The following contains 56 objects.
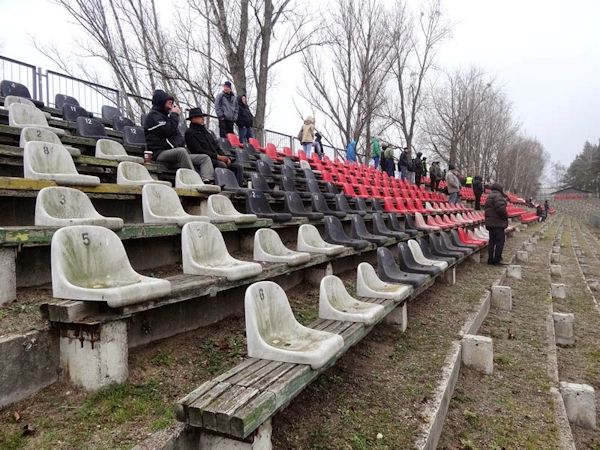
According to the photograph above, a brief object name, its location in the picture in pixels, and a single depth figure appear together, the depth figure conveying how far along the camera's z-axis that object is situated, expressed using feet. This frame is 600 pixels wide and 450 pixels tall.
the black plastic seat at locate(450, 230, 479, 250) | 26.94
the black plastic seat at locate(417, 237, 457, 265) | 20.62
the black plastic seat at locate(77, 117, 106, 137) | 20.57
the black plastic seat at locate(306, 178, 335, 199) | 26.43
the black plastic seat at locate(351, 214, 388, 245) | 19.70
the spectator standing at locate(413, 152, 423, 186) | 58.95
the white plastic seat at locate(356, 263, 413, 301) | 12.71
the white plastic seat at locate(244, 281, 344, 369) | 7.63
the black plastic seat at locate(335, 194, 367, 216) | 24.43
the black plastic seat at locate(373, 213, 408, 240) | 21.99
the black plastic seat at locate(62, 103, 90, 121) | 24.29
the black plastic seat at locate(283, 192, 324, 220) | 19.74
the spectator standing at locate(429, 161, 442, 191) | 60.90
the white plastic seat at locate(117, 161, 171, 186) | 14.24
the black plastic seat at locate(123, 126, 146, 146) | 21.79
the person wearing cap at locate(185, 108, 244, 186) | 20.98
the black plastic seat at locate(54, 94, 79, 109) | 28.04
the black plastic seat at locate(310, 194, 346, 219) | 22.18
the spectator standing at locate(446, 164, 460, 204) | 51.96
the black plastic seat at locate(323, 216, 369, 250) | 17.61
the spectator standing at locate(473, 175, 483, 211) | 59.21
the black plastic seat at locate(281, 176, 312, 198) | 24.54
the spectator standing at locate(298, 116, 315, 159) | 46.19
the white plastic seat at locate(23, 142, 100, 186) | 11.28
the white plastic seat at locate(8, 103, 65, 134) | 18.07
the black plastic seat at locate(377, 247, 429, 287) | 14.90
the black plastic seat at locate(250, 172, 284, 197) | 20.99
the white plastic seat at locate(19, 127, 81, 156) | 14.44
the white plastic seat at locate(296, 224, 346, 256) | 15.25
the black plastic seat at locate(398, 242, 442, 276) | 16.88
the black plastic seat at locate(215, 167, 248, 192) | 18.93
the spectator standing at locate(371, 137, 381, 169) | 57.57
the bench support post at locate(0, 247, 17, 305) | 7.61
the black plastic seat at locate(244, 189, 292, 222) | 17.14
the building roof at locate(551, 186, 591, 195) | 261.52
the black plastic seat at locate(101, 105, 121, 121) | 29.12
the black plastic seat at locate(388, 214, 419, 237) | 24.60
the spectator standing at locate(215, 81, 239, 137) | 32.27
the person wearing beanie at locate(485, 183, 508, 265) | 29.08
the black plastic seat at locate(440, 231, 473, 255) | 24.44
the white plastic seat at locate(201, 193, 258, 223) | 14.41
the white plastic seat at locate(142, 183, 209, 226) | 12.04
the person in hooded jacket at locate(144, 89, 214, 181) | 18.95
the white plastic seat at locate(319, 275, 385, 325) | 10.41
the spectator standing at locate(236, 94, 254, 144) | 34.68
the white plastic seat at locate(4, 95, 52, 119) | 21.66
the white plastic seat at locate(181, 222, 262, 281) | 9.84
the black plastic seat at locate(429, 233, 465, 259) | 22.19
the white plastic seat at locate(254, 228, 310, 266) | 12.71
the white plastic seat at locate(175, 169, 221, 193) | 16.28
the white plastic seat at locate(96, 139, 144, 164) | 17.59
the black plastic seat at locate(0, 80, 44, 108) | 24.68
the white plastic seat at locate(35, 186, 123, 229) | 9.02
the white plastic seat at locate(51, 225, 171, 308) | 6.87
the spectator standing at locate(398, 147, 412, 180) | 57.26
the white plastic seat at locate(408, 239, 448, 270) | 18.40
